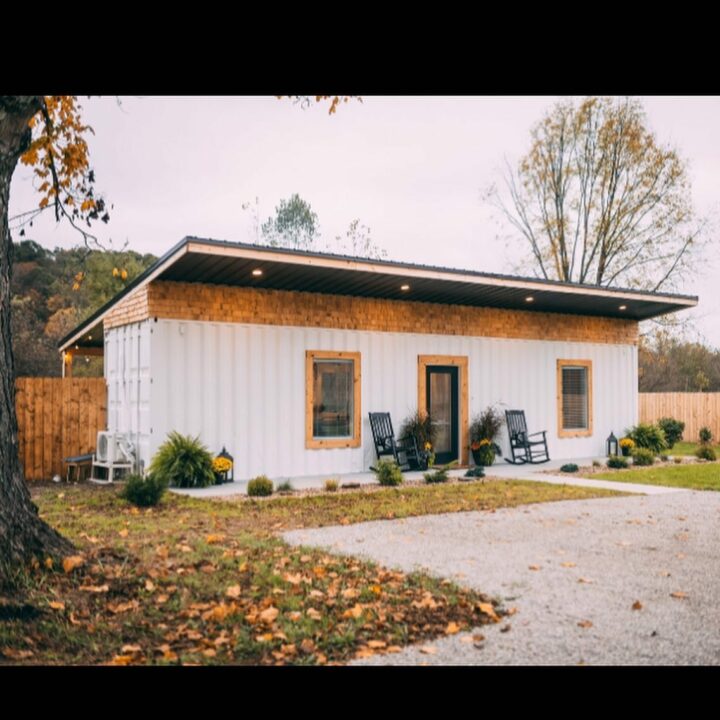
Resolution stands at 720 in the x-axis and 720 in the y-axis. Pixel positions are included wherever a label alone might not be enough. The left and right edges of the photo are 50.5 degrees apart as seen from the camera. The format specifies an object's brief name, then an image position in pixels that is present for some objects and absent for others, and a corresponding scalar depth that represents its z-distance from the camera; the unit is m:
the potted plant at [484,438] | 14.91
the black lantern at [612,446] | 17.11
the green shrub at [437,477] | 12.18
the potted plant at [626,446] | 16.46
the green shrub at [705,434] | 20.84
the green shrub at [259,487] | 10.52
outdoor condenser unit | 12.38
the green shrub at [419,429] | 13.97
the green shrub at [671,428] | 21.23
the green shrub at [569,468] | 13.87
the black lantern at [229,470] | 11.95
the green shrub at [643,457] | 15.27
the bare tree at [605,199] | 26.91
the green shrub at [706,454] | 16.45
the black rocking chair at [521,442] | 15.41
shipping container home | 11.80
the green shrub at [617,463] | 14.59
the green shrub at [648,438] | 17.19
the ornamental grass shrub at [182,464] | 11.32
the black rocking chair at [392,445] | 13.66
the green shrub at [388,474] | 11.80
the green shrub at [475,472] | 12.89
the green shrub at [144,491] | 9.47
